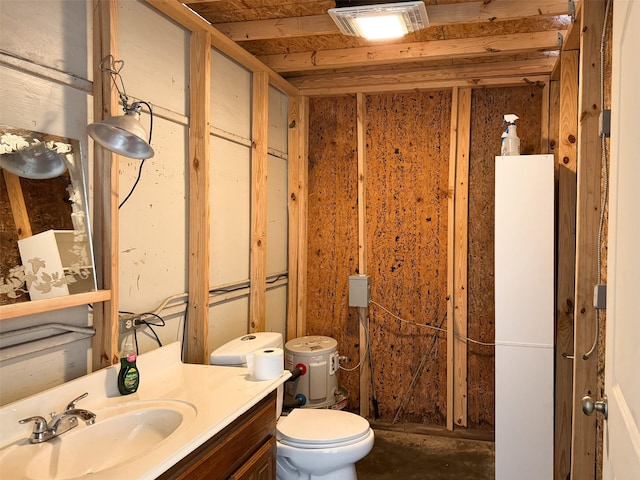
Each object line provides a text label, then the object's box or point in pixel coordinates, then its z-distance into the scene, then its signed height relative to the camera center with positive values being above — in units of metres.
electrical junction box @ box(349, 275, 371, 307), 3.68 -0.47
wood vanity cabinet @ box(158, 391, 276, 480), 1.48 -0.76
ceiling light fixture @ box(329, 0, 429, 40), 2.32 +1.00
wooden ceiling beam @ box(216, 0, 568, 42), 2.52 +1.08
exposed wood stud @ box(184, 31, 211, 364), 2.50 +0.08
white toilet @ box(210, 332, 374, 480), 2.27 -0.98
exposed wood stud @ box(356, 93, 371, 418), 3.76 -0.11
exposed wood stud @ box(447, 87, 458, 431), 3.58 -0.27
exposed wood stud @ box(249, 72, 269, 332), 3.14 +0.14
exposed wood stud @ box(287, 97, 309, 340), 3.78 +0.08
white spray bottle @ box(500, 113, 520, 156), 2.92 +0.49
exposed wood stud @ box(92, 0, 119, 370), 1.85 +0.08
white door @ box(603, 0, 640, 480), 0.99 -0.08
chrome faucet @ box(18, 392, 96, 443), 1.44 -0.57
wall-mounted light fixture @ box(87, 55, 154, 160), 1.67 +0.31
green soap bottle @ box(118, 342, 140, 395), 1.84 -0.54
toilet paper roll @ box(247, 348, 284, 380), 2.06 -0.57
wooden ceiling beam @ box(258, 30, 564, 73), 2.97 +1.08
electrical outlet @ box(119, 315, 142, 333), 2.09 -0.40
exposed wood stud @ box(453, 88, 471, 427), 3.56 -0.17
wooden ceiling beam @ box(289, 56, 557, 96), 3.35 +1.04
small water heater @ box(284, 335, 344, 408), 3.26 -0.97
